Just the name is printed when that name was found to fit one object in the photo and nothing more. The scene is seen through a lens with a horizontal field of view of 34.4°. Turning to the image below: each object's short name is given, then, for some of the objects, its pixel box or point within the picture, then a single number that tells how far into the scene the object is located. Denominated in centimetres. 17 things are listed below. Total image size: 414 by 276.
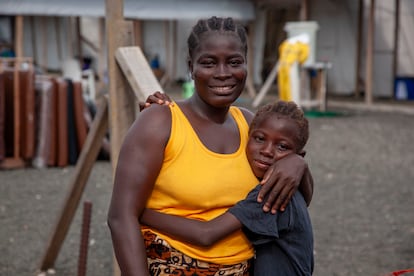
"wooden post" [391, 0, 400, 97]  1373
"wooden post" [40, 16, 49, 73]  2039
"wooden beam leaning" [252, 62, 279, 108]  1272
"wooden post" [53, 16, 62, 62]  2127
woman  191
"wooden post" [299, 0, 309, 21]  1365
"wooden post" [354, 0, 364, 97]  1459
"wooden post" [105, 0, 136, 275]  296
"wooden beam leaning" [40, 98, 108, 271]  369
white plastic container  1220
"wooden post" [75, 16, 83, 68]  1799
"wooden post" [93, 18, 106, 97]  1458
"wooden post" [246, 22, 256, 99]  1508
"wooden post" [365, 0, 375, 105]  1290
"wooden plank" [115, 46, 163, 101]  278
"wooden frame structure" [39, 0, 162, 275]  284
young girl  196
